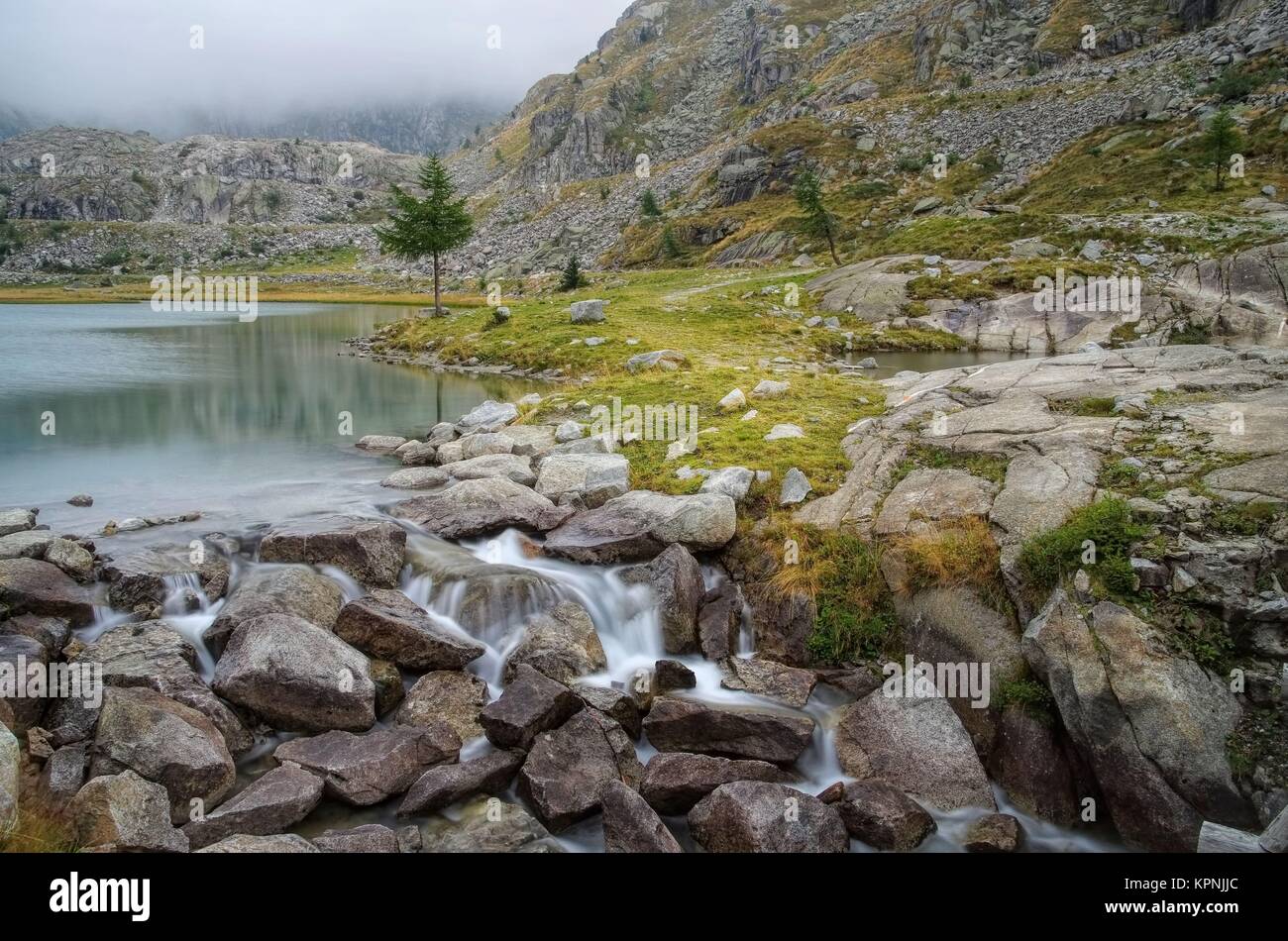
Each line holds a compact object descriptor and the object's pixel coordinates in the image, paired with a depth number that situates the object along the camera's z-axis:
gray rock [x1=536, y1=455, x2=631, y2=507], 17.61
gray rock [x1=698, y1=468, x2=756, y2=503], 16.09
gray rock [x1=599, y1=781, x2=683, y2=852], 8.66
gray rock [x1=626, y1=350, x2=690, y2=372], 31.11
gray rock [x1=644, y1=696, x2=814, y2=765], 10.61
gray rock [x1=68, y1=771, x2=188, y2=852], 7.84
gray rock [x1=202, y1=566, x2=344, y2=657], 12.16
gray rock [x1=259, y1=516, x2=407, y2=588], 14.35
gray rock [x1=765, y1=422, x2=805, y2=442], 19.03
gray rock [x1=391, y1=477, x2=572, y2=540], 16.33
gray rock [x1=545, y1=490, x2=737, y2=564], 14.79
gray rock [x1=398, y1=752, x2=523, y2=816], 9.37
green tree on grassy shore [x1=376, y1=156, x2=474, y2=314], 64.94
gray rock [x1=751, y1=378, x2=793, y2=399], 24.08
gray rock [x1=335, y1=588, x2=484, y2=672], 12.29
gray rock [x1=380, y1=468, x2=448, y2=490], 20.27
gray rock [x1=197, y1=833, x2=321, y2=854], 7.77
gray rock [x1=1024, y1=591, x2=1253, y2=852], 8.23
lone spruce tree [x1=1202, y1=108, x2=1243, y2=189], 55.84
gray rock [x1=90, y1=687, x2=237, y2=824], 9.02
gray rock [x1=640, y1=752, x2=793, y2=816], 9.63
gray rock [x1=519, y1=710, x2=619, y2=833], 9.31
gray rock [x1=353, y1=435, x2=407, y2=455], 25.03
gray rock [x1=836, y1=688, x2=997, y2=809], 9.97
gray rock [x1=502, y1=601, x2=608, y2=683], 12.20
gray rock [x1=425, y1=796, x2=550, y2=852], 8.65
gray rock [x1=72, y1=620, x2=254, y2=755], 9.84
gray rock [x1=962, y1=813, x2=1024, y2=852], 9.16
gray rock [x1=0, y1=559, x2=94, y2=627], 11.75
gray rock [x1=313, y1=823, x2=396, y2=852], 8.18
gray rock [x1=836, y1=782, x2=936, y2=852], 9.08
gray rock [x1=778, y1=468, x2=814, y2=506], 15.53
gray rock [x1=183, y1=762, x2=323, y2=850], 8.56
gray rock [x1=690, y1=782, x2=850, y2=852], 8.65
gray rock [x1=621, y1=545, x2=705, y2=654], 13.22
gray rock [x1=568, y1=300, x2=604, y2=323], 43.38
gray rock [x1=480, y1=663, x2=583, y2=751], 10.47
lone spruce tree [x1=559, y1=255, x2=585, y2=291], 69.00
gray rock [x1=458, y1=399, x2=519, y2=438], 26.20
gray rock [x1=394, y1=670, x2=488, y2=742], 11.21
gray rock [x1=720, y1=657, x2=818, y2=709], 11.87
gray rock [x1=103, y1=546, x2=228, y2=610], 12.81
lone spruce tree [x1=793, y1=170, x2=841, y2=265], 65.38
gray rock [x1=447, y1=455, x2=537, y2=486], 19.53
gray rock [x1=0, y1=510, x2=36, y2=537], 15.20
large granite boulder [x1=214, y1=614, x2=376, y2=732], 10.80
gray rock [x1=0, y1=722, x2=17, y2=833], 7.25
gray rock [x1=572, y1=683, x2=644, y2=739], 11.16
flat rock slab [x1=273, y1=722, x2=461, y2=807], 9.51
